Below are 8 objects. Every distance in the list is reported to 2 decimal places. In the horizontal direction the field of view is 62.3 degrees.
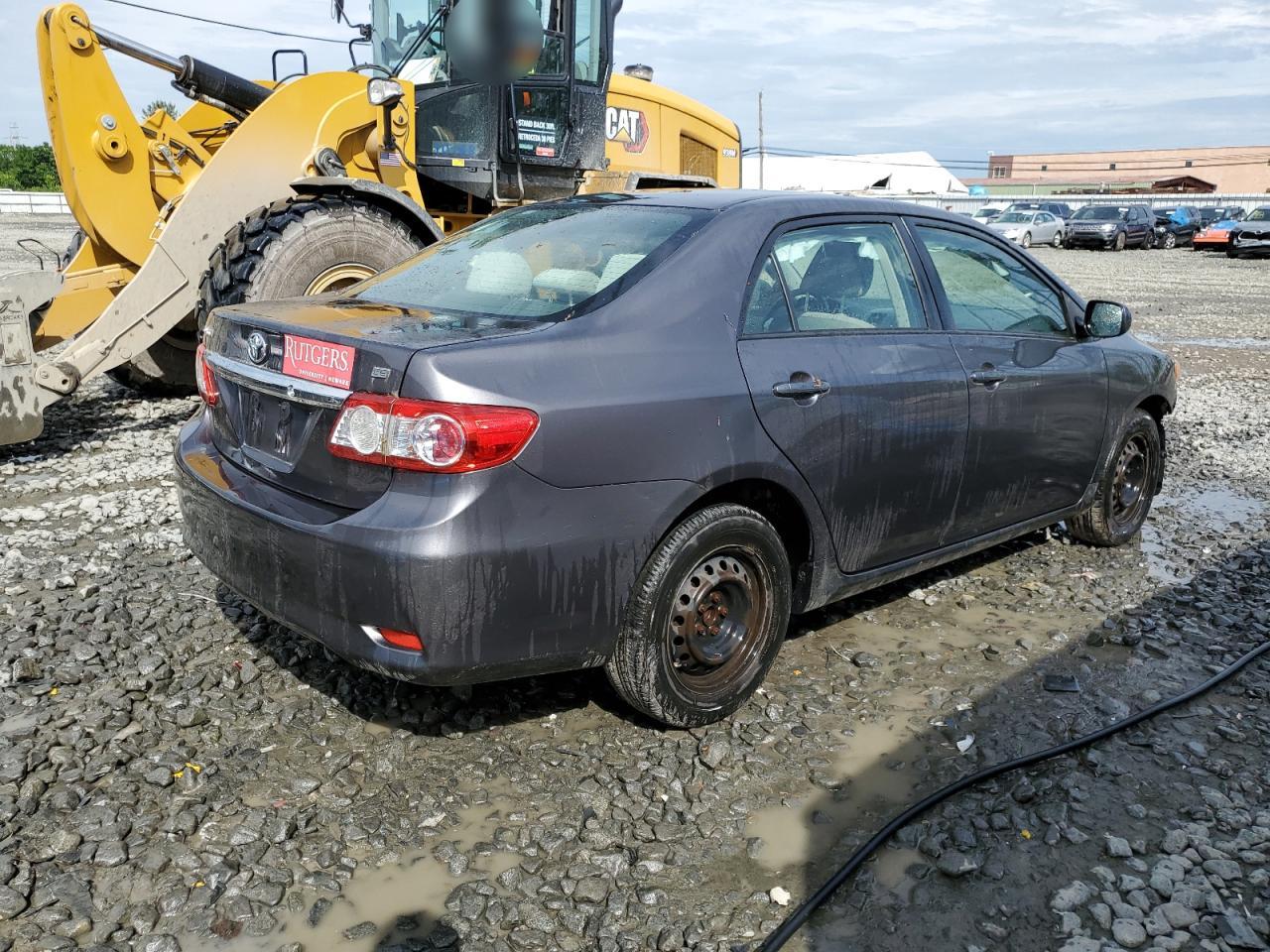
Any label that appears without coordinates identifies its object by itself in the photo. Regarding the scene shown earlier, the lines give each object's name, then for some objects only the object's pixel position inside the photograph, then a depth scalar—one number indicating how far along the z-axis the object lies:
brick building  70.50
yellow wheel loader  6.33
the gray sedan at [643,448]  2.79
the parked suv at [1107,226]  33.44
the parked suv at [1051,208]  34.88
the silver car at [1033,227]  33.03
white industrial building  58.09
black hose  2.54
